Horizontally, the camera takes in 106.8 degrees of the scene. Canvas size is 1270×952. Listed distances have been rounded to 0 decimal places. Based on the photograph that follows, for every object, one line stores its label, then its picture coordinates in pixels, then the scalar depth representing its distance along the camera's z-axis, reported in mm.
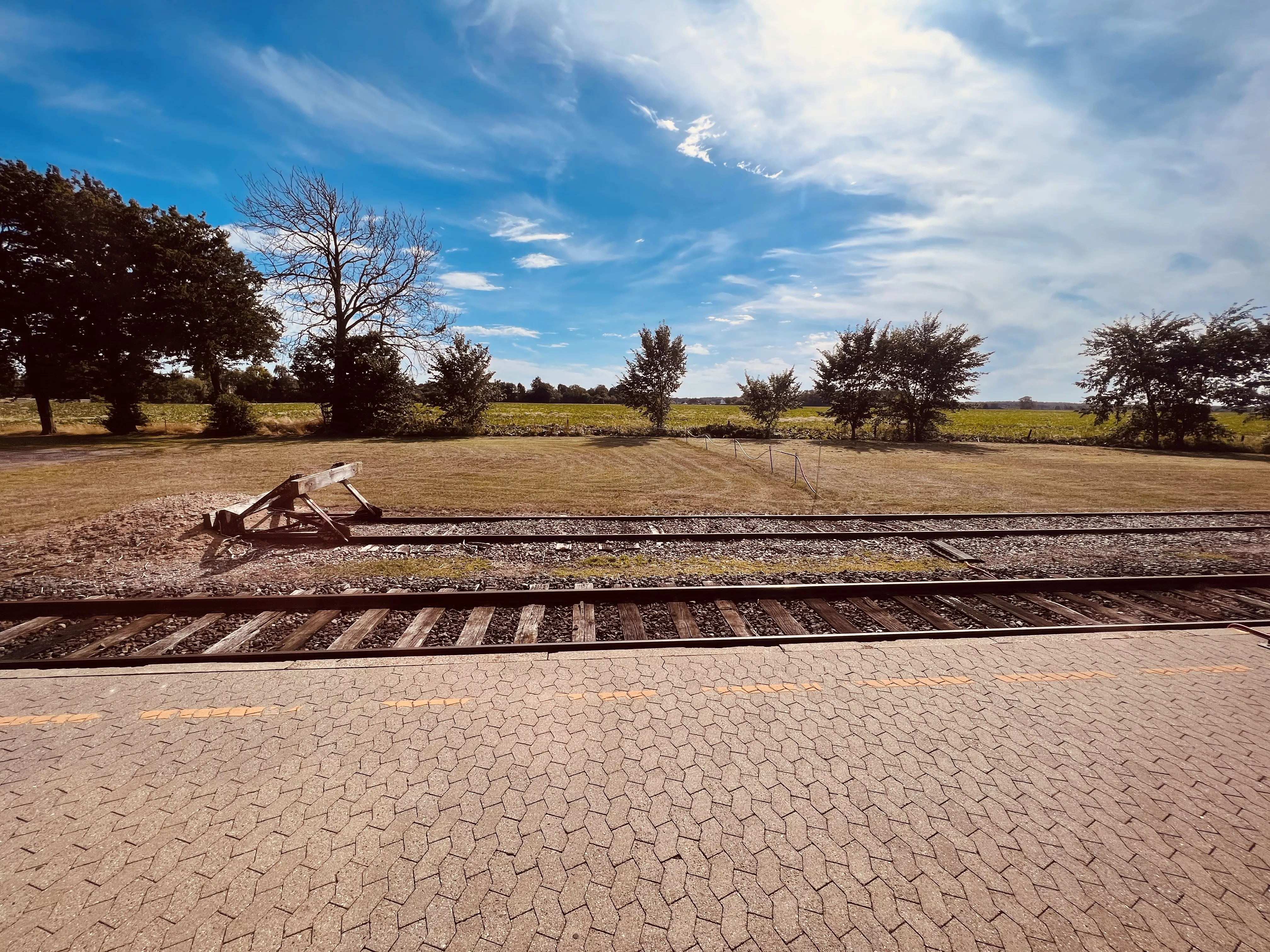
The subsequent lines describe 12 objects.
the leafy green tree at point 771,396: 36312
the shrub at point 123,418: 29031
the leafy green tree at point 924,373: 38406
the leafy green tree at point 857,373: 39344
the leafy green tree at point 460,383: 35125
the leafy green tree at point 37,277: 25016
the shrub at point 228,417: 31031
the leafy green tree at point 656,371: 37031
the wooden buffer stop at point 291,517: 10273
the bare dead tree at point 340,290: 32312
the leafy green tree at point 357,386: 33500
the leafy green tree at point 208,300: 28297
